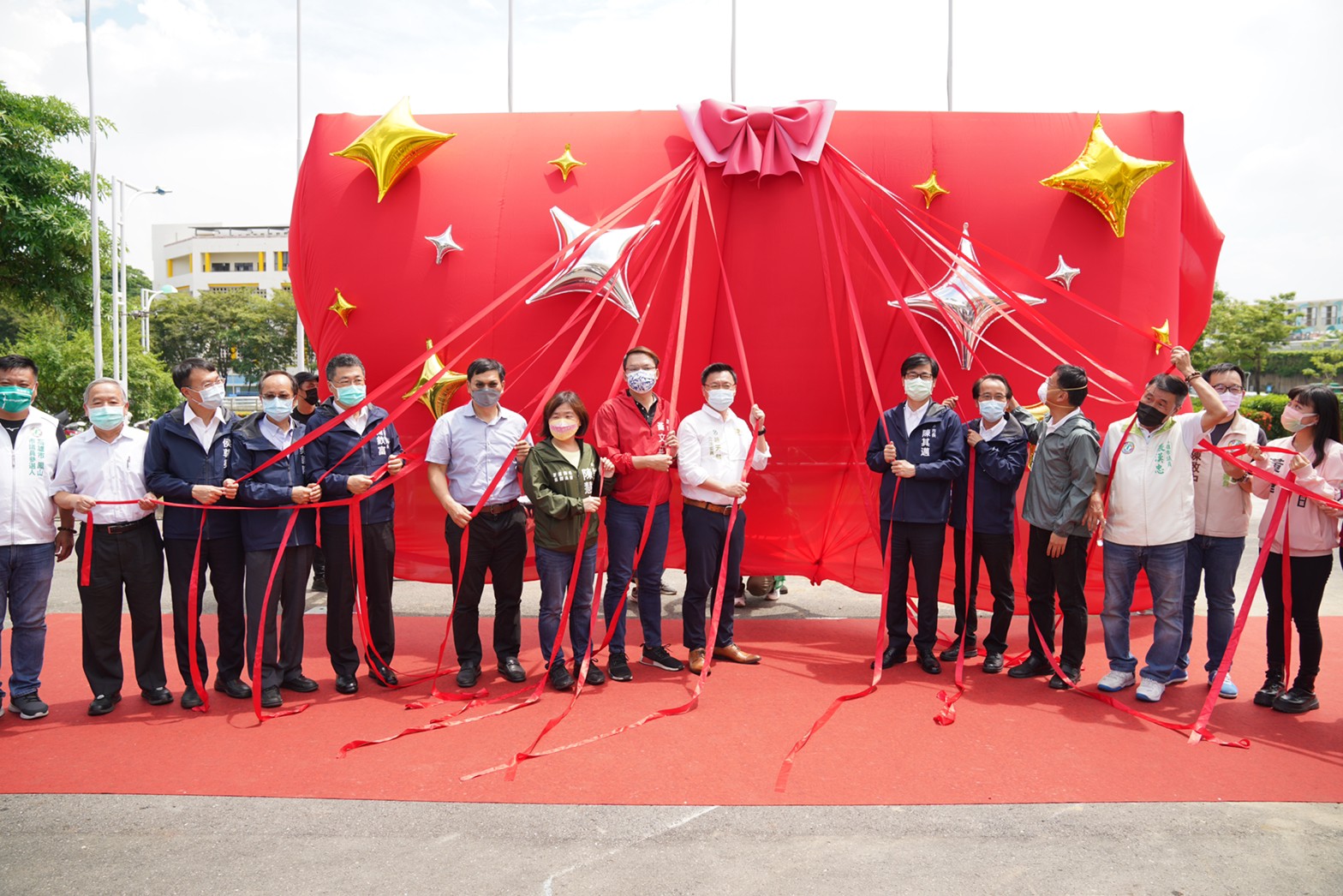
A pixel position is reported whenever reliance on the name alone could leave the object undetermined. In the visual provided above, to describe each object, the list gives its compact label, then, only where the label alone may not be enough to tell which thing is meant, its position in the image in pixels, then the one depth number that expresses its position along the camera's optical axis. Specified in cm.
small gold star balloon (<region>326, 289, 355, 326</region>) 559
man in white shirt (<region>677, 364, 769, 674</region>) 472
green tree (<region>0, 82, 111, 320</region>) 1336
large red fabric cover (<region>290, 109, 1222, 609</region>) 547
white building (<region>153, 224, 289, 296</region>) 5759
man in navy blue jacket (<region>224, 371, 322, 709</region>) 436
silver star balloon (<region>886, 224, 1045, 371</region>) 532
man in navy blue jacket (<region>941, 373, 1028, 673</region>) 474
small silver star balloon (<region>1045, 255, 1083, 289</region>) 542
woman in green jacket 446
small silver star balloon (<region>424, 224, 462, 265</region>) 552
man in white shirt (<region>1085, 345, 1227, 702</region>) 439
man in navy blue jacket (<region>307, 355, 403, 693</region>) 454
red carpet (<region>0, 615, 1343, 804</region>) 342
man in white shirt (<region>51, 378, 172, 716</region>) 418
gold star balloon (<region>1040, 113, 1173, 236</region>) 533
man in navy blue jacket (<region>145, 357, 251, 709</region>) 426
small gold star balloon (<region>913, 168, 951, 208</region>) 548
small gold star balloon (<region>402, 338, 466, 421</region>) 543
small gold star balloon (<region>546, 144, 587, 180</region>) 561
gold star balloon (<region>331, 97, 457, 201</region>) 554
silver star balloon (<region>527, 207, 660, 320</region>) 531
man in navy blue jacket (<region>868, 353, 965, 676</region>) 475
